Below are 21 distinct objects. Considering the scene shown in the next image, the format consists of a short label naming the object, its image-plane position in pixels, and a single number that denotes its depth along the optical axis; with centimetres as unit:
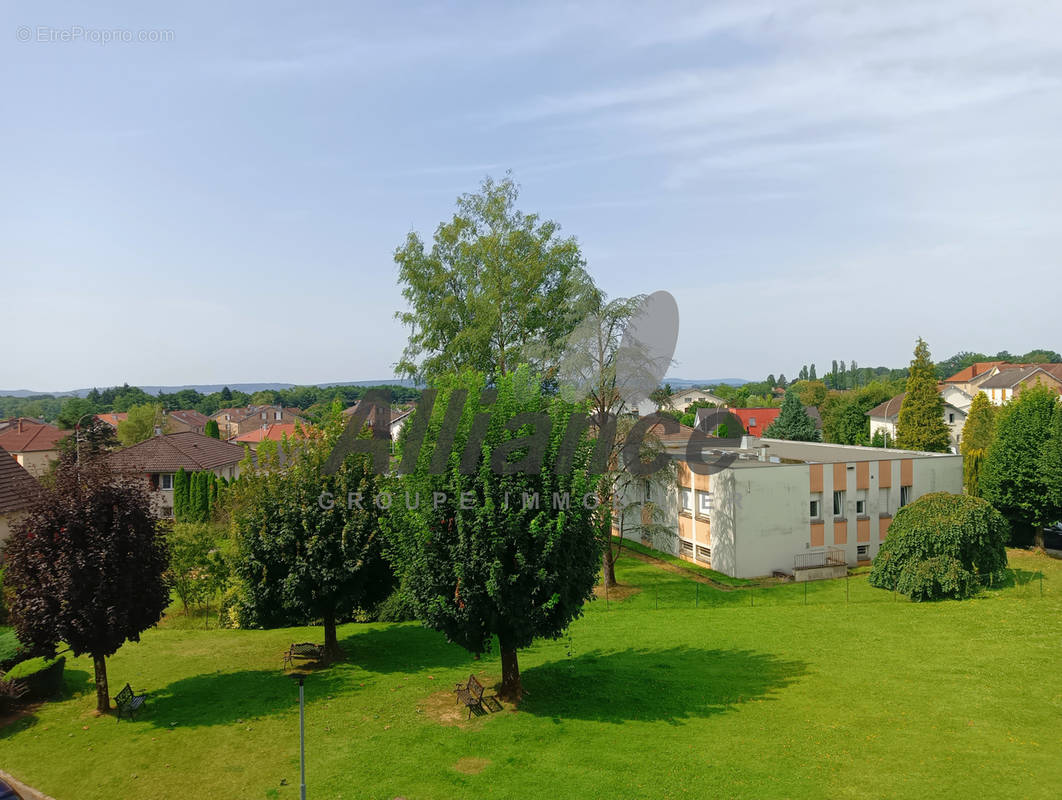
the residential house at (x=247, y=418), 13025
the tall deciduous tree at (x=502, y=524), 1550
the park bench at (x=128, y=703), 1683
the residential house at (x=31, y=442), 7269
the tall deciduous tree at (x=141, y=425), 8619
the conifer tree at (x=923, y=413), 6147
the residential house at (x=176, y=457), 5312
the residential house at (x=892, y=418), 8462
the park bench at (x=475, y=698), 1625
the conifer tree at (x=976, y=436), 4666
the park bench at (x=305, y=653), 2072
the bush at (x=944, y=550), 2889
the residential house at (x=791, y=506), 3525
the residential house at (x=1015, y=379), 10344
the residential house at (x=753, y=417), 9619
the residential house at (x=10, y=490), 2820
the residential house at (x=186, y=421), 11522
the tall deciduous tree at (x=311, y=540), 1938
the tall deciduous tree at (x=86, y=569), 1605
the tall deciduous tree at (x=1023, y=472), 3884
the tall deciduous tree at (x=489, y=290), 3788
